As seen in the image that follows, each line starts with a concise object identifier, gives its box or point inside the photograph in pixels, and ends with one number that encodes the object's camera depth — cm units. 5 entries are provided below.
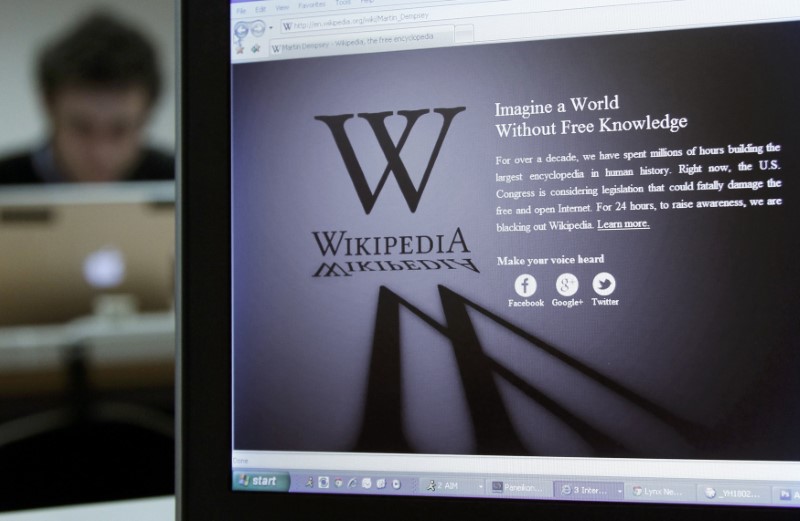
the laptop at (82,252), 243
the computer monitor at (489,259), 43
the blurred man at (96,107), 332
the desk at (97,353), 241
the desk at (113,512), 71
